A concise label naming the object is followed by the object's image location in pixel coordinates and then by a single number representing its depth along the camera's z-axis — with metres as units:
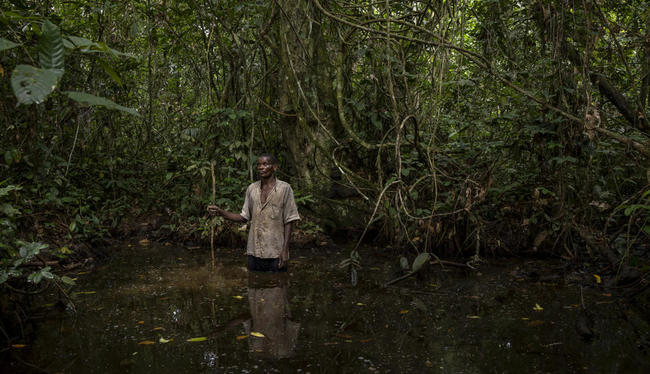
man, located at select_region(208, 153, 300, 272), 4.80
